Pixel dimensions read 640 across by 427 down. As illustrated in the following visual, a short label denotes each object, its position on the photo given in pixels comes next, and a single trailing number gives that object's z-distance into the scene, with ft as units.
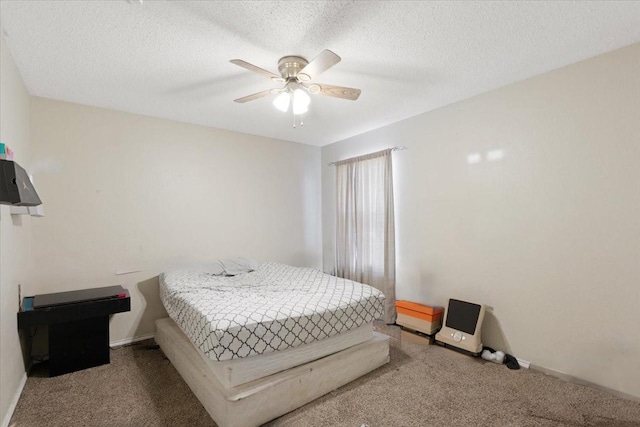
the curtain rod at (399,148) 11.33
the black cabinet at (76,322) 7.55
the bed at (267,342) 5.77
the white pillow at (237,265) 10.74
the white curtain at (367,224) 11.53
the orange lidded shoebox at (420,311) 9.40
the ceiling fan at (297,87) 6.43
